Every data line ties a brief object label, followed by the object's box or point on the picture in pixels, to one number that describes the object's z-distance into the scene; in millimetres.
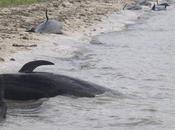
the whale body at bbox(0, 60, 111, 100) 18078
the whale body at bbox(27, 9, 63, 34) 34375
